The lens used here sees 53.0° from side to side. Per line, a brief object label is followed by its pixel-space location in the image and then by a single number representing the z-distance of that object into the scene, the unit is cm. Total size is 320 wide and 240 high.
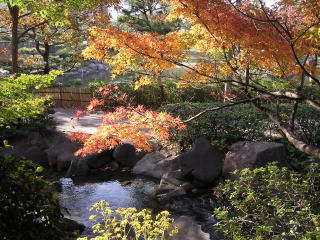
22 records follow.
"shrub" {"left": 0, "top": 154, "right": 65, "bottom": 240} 155
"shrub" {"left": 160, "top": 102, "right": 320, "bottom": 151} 839
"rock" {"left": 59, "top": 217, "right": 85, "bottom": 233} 576
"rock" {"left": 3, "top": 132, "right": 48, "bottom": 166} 1023
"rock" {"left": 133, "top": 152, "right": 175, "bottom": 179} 889
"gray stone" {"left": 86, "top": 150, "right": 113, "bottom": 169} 972
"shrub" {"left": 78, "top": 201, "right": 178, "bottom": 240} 388
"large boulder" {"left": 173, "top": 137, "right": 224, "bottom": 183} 791
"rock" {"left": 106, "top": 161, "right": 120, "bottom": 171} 974
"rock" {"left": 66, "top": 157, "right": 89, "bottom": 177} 934
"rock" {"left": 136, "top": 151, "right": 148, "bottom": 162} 985
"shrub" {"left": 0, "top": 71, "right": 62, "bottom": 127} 372
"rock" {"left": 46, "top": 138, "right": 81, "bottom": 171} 976
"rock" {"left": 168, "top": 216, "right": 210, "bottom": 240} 561
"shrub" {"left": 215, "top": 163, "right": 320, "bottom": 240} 375
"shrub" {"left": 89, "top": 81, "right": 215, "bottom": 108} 1534
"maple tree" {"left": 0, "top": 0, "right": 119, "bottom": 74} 986
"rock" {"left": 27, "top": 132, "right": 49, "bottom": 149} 1061
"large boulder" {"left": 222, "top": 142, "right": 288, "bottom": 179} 704
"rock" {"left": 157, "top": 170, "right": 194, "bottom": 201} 760
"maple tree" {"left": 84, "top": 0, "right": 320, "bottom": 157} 519
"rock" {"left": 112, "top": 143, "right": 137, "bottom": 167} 980
